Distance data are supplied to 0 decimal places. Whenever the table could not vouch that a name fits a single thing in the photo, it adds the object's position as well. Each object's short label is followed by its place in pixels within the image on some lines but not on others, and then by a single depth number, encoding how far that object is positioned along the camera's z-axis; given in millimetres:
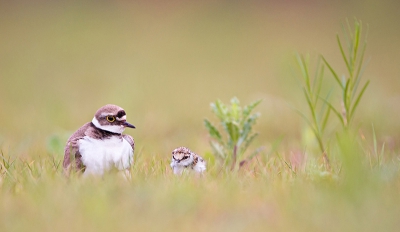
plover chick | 7917
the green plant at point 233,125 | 8727
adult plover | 7281
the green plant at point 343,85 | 8023
